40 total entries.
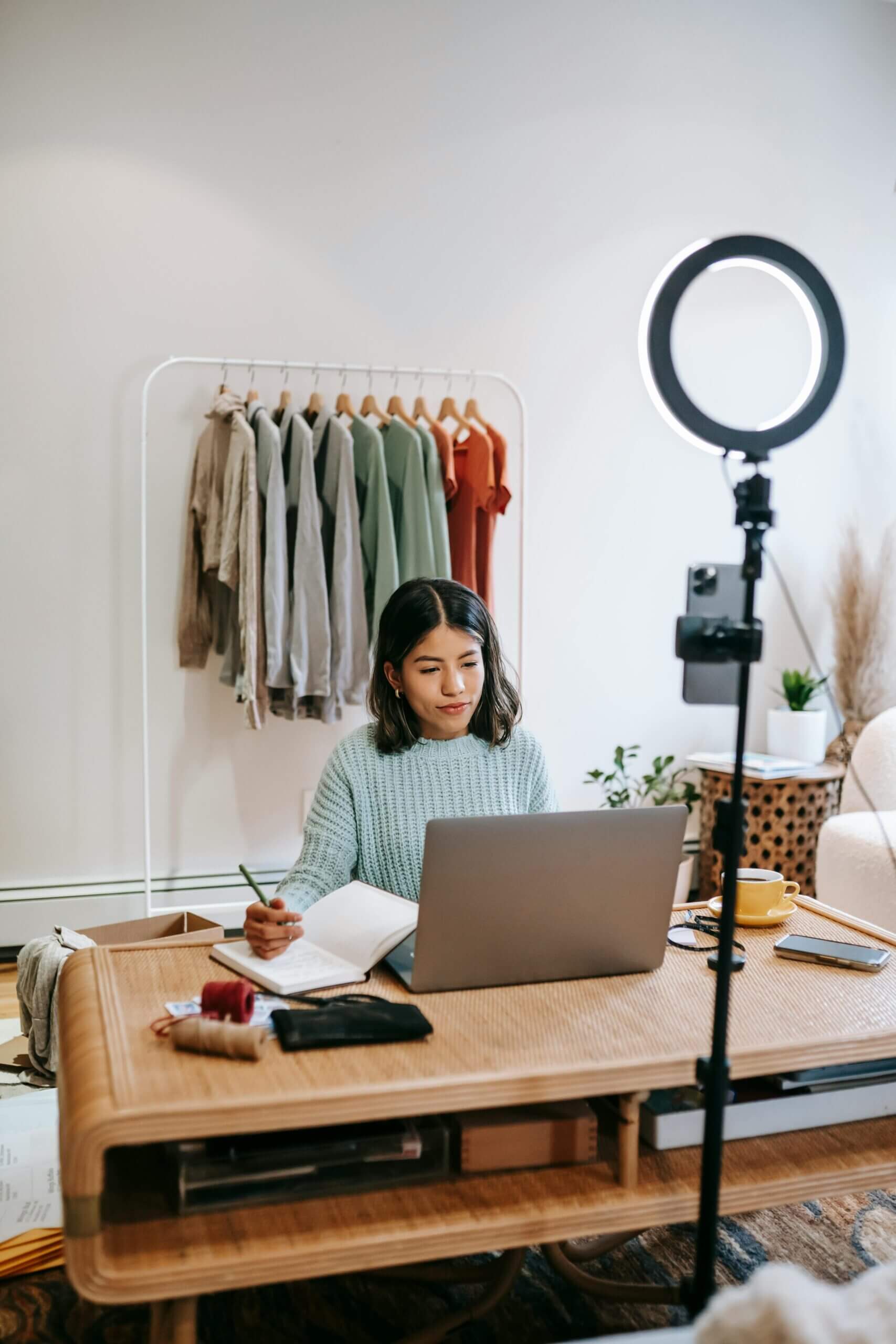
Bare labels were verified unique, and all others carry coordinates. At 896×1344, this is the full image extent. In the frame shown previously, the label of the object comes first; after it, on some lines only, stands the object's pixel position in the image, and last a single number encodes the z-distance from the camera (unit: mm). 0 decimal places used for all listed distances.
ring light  1067
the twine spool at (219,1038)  1100
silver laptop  1206
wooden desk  982
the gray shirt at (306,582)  2816
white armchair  2473
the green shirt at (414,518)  2863
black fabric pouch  1131
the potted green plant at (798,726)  3523
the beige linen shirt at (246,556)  2781
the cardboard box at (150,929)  2330
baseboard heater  3008
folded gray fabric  2137
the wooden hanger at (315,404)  2918
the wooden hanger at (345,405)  2961
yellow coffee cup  1620
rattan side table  3271
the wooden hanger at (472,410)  3094
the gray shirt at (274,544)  2787
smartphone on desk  1430
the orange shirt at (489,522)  2961
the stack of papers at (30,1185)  1539
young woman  1713
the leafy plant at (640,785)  3520
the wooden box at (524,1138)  1136
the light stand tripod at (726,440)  968
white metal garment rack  2902
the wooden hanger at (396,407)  3016
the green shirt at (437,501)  2885
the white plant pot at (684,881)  3303
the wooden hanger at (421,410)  3021
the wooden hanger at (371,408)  2963
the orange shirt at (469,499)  2932
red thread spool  1179
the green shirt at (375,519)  2857
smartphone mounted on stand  1043
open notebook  1307
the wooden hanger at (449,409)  3070
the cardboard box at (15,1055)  2248
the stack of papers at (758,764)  3258
